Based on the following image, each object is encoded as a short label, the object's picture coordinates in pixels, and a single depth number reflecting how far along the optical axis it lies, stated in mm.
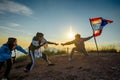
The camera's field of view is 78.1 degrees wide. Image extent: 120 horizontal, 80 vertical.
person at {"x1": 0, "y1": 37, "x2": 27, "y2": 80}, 3600
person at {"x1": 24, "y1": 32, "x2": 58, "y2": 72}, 4017
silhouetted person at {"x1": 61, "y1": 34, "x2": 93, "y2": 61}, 4643
